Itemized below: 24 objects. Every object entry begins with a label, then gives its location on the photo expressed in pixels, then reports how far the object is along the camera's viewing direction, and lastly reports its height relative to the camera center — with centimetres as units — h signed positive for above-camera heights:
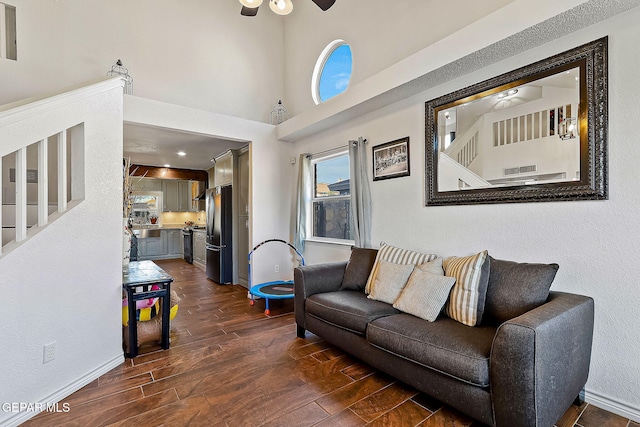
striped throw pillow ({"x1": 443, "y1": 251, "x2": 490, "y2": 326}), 211 -57
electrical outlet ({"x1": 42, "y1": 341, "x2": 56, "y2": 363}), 198 -91
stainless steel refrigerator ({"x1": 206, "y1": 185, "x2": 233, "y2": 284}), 557 -47
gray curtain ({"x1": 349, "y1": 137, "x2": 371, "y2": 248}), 359 +23
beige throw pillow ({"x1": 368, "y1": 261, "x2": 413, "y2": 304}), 259 -61
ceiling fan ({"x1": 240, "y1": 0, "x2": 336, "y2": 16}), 275 +195
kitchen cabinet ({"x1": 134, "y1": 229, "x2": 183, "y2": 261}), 838 -81
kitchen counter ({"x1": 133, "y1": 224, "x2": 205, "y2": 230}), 875 -34
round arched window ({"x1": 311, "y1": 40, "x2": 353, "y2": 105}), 425 +213
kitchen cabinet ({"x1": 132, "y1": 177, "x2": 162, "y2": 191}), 880 +93
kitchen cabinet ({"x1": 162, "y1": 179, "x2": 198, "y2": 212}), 929 +63
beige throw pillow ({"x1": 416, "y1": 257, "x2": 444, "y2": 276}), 247 -46
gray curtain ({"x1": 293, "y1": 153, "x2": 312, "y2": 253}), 454 +21
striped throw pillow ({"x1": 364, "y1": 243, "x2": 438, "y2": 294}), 276 -42
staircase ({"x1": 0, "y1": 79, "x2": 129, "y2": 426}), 184 -29
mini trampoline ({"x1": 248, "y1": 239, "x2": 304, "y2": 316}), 384 -103
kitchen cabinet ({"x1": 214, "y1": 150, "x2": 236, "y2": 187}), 551 +90
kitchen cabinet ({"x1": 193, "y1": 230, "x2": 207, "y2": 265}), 709 -77
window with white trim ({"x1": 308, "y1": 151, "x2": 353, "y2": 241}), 418 +22
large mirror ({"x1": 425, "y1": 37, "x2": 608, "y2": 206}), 198 +60
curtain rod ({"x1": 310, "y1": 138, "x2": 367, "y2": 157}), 370 +90
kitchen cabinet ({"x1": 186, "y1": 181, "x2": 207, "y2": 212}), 869 +61
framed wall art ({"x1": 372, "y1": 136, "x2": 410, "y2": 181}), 321 +61
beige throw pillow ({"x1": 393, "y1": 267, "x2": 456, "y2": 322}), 220 -63
